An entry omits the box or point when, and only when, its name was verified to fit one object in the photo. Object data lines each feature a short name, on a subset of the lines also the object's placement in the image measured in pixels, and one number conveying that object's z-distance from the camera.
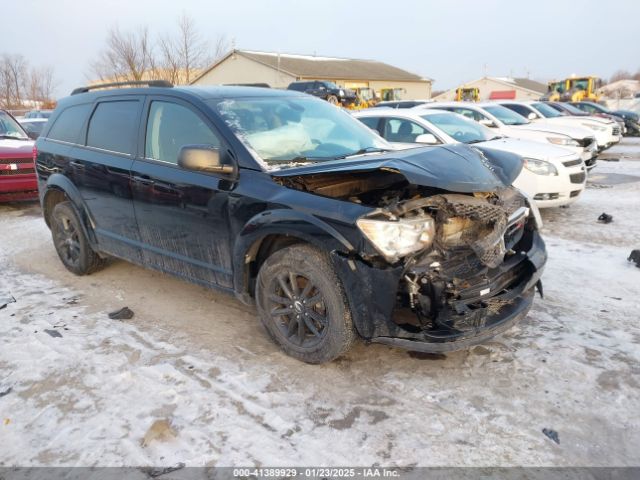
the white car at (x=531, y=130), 9.69
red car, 8.26
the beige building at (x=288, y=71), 43.47
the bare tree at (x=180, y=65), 33.23
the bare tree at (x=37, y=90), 50.38
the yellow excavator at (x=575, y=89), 29.28
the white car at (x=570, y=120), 13.77
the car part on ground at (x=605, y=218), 7.11
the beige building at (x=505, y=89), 62.59
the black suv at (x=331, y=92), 26.71
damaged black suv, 2.89
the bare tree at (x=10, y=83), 45.26
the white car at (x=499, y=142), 7.28
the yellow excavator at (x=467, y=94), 33.81
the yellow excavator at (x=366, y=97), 30.31
